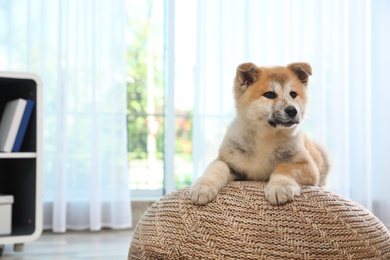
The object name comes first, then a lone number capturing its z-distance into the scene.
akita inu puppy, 2.41
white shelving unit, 3.25
